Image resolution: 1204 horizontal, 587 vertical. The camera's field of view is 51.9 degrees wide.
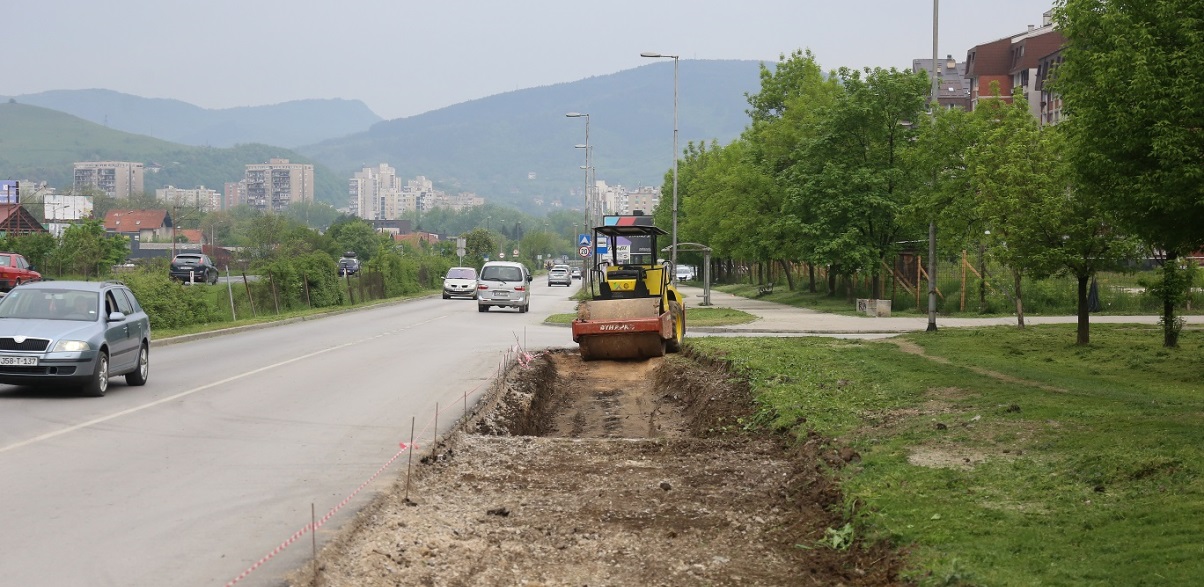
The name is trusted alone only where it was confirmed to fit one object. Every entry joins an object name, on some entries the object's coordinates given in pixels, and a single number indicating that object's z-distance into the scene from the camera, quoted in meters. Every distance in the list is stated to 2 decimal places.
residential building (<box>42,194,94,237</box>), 123.35
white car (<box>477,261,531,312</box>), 45.50
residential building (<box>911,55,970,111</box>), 129.38
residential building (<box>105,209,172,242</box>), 166.88
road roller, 24.52
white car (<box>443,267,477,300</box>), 61.69
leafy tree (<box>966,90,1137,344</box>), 22.81
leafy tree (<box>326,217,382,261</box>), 136.38
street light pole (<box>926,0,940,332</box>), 29.73
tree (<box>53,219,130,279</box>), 57.69
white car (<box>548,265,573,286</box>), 94.69
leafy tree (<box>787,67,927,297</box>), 43.59
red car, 44.06
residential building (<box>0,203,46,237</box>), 86.44
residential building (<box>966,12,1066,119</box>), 91.88
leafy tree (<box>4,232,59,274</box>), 55.06
